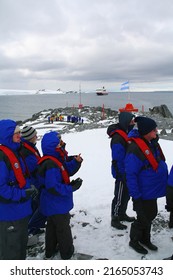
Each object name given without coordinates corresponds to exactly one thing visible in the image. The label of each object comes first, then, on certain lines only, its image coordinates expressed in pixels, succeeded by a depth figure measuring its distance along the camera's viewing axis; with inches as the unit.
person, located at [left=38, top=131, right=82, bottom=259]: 143.8
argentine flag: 742.4
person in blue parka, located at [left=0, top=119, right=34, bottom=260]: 125.7
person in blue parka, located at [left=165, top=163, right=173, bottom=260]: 145.3
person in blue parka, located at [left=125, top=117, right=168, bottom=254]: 147.6
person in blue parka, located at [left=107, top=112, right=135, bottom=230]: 182.4
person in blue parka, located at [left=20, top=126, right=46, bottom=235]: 164.9
